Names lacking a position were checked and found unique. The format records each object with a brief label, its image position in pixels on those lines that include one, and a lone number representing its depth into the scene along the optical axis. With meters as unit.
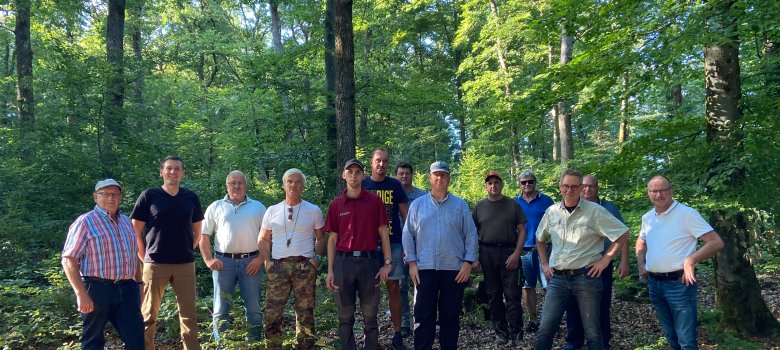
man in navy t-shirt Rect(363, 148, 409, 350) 5.47
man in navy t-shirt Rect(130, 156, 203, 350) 4.79
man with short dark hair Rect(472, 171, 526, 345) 5.61
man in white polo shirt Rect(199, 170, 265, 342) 5.04
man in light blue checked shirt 4.82
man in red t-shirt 4.79
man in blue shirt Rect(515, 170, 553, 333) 6.18
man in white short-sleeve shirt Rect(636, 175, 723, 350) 4.24
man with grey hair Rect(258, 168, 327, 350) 4.89
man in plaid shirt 4.05
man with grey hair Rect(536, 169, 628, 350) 4.41
